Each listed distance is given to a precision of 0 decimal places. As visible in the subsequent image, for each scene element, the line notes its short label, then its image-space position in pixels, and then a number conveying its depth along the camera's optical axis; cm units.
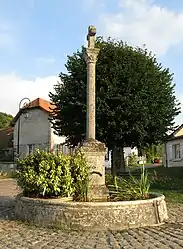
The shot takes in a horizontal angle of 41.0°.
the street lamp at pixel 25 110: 2284
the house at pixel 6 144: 2460
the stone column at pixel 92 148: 669
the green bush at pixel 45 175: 595
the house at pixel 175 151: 2200
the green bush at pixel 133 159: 3025
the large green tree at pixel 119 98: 1303
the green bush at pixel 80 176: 610
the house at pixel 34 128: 2324
